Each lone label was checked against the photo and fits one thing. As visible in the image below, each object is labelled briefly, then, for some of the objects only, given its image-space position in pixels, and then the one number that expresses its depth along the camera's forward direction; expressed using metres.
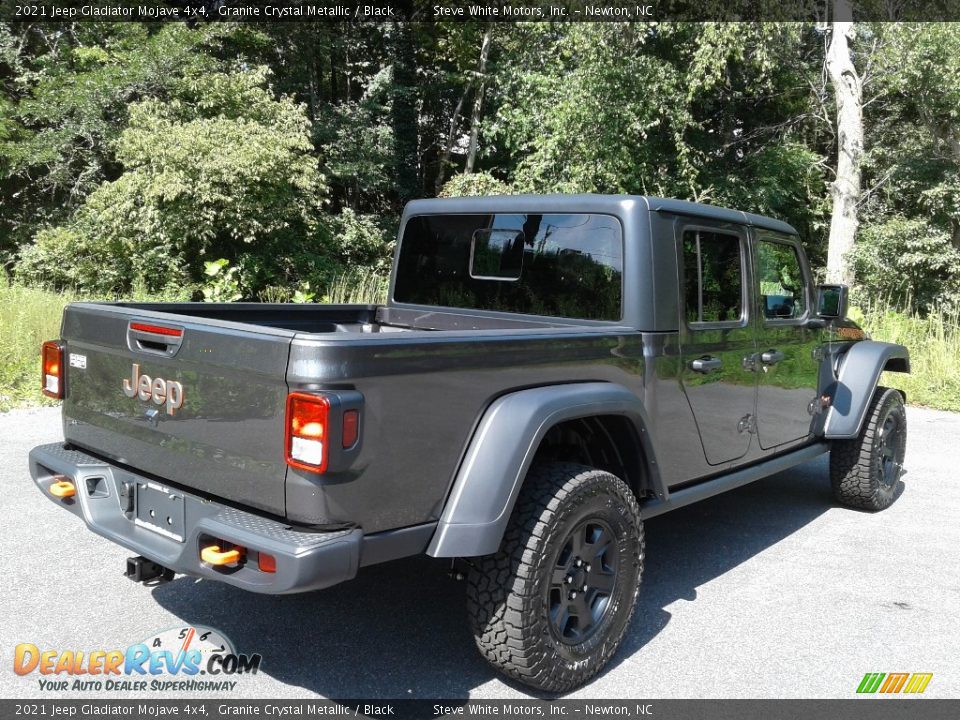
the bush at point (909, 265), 13.86
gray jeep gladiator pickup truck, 2.43
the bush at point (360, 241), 19.12
